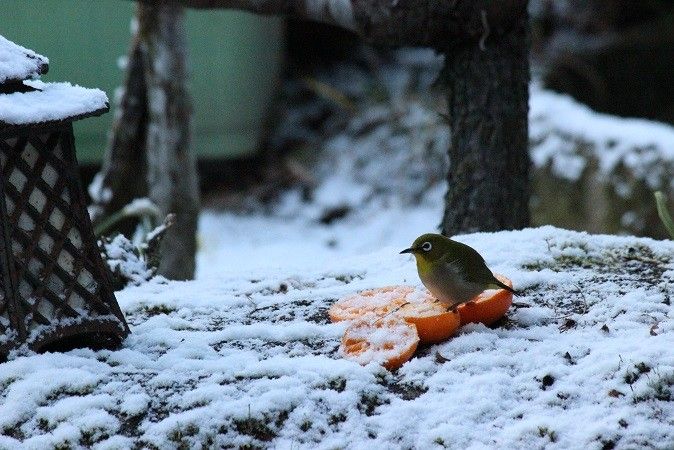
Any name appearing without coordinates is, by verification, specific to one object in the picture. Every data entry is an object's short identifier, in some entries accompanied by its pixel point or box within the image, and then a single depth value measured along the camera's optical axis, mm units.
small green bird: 6137
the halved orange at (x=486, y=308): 6199
